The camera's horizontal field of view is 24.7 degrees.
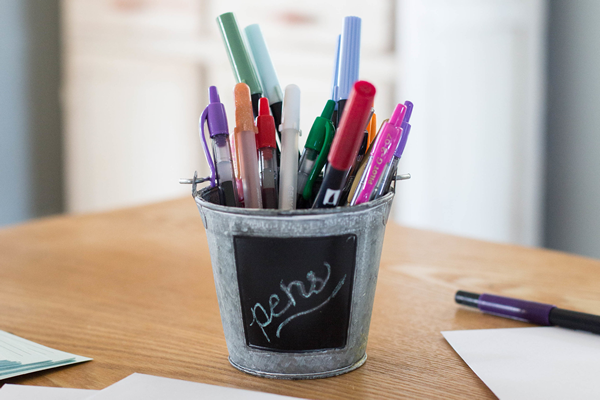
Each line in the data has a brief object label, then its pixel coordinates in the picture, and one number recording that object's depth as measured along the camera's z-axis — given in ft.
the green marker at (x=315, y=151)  2.36
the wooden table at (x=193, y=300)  2.37
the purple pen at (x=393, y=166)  2.38
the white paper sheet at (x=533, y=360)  2.30
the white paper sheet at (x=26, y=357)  2.37
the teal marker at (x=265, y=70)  2.46
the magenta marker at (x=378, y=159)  2.32
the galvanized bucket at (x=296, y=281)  2.29
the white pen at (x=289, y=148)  2.36
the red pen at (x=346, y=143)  2.21
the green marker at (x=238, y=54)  2.43
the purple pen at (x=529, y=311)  2.56
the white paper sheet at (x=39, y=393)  2.28
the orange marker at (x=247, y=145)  2.35
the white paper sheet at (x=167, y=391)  2.27
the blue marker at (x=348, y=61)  2.40
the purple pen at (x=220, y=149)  2.40
